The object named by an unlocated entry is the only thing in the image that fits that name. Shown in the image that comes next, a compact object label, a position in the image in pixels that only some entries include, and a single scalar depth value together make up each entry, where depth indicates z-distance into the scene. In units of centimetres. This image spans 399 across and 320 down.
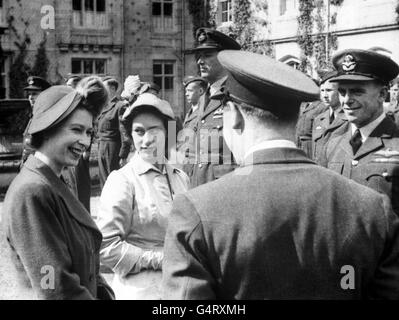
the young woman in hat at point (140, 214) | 360
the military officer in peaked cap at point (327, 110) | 803
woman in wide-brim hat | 281
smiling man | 466
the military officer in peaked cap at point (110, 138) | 1030
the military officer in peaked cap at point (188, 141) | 685
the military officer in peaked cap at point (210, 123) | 632
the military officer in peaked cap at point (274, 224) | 229
